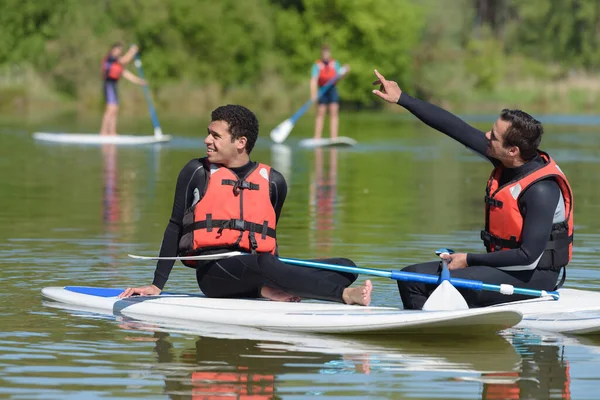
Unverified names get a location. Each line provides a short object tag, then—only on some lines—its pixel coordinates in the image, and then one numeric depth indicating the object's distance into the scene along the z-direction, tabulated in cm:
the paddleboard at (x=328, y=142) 4975
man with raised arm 1382
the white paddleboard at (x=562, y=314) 1399
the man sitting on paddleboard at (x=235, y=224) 1437
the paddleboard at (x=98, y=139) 4945
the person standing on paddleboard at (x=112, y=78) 4926
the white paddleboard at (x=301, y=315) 1330
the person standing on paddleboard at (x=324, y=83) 4981
